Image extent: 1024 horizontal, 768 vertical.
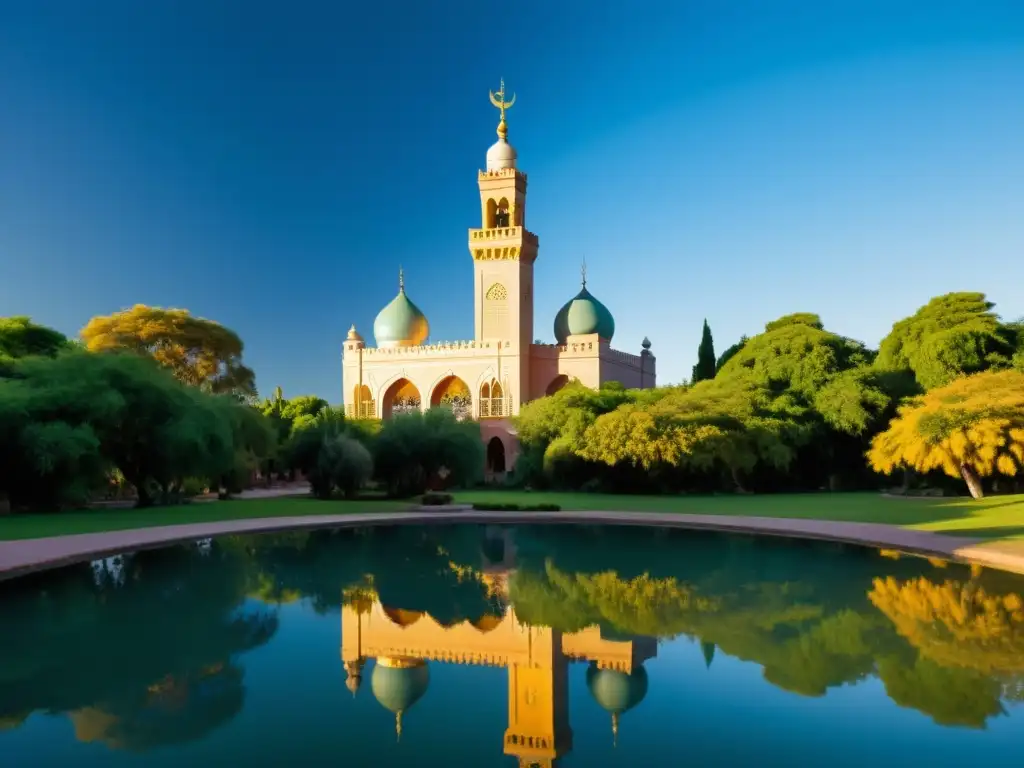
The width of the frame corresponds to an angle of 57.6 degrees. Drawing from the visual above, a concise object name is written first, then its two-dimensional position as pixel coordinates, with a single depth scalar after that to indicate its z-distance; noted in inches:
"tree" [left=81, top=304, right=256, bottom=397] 1496.1
